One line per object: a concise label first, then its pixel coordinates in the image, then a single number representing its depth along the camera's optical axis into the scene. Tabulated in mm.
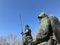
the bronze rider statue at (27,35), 4501
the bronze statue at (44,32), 3439
